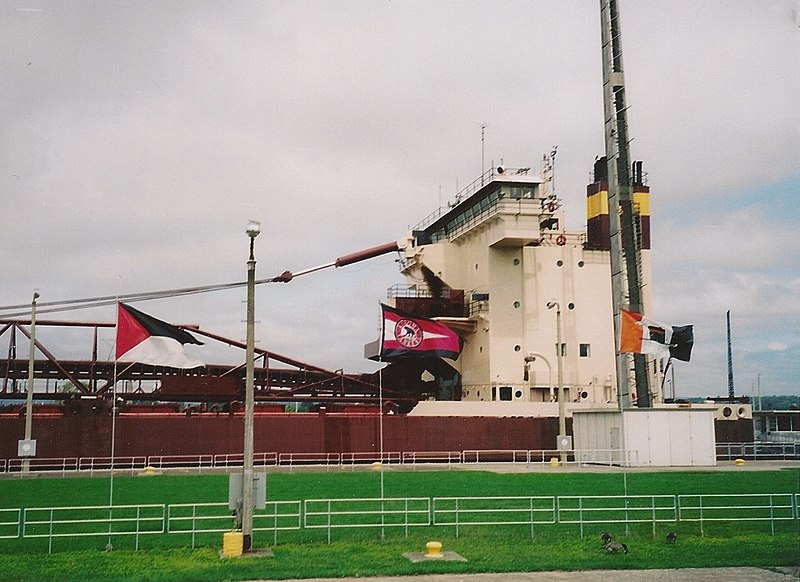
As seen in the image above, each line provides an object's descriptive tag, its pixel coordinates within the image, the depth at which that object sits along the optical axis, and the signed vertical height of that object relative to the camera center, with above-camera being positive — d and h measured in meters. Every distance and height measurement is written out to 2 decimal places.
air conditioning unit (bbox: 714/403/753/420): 49.53 -0.45
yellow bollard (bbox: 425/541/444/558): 15.70 -2.57
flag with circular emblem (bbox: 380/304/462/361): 38.50 +3.10
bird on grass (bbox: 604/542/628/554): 15.93 -2.59
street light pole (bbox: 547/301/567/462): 37.81 +0.08
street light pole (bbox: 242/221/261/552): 15.98 -0.16
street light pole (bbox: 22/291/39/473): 34.99 +0.15
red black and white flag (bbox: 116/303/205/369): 18.45 +1.39
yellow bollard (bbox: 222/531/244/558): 15.79 -2.48
